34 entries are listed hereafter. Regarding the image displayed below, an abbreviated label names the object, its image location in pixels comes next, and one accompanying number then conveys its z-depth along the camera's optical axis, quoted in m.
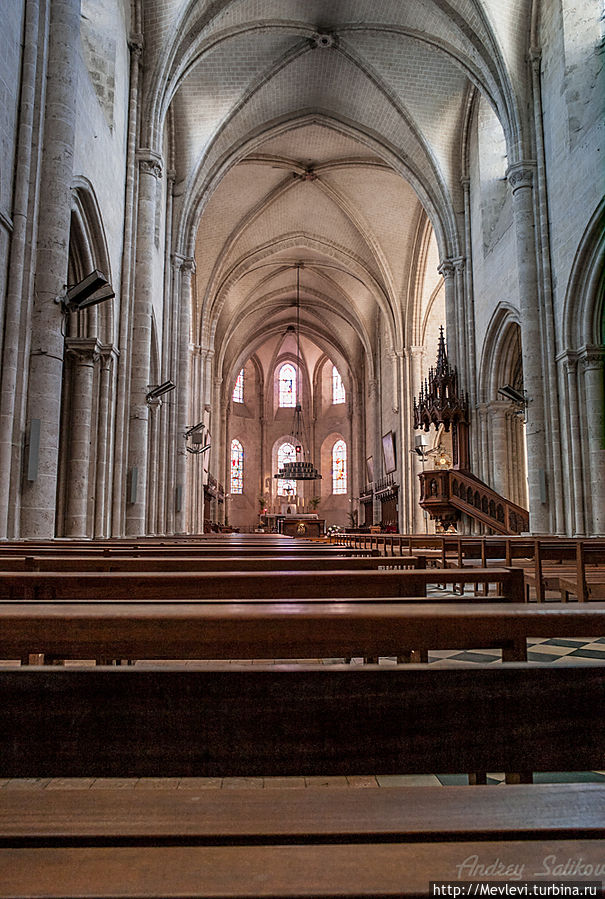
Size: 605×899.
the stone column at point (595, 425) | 10.90
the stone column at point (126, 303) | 10.96
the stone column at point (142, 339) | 11.57
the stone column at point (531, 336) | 11.88
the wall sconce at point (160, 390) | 12.16
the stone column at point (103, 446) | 10.41
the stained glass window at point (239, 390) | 38.88
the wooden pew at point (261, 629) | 1.07
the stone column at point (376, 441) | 29.27
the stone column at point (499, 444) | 15.44
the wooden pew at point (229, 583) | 2.06
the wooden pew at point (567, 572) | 4.70
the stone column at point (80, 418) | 9.41
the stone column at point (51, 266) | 6.93
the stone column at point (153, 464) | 13.90
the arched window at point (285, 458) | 38.22
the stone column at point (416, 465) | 22.23
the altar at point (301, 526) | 23.45
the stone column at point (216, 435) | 28.84
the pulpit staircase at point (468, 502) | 14.04
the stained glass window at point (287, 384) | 39.97
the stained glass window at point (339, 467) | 38.53
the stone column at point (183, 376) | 16.44
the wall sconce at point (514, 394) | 12.46
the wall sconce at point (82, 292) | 7.29
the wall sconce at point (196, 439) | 17.30
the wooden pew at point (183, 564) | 2.70
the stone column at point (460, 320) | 16.95
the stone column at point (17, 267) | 6.63
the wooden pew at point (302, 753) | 0.72
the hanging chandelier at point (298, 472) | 25.12
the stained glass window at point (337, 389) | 38.97
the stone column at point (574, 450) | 11.12
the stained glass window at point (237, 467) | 37.97
